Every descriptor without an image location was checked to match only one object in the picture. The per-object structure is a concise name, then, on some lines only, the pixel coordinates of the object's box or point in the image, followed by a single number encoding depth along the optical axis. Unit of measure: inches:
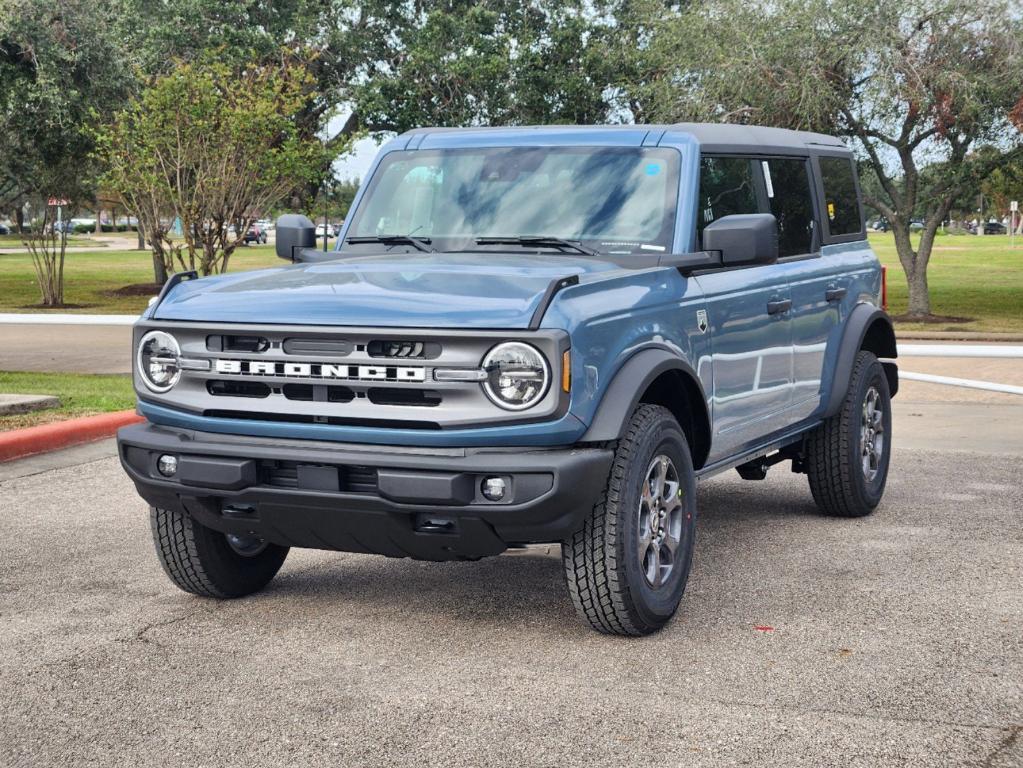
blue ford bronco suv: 194.1
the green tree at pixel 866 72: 956.6
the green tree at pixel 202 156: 978.1
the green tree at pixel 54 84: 1032.2
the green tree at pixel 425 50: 1332.4
